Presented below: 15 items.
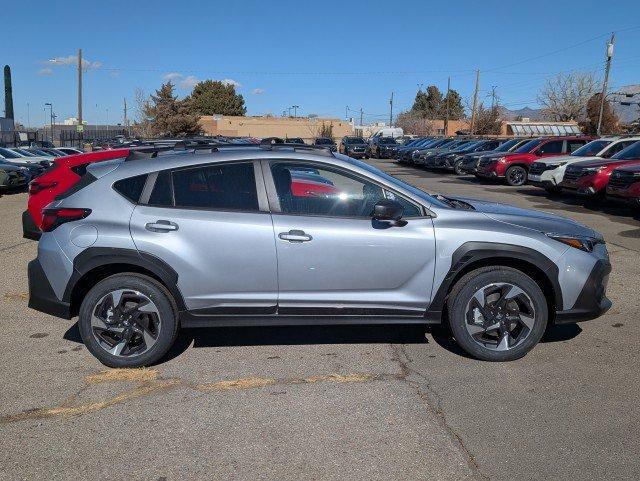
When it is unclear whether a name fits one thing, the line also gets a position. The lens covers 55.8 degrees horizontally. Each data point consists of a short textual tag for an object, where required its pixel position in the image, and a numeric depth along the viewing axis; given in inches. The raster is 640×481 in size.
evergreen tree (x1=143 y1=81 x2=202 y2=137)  2226.9
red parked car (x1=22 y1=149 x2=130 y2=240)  336.5
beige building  3016.7
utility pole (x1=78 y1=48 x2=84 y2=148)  1712.6
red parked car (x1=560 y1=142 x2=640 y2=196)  561.6
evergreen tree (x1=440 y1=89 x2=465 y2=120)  4188.0
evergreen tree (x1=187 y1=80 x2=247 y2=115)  3676.2
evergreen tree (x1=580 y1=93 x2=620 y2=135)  2016.5
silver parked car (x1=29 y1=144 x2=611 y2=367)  181.8
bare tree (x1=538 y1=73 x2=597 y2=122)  2864.2
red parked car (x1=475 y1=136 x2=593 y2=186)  814.5
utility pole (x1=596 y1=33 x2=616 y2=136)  1404.0
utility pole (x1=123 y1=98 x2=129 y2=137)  3818.9
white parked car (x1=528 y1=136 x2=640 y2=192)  665.6
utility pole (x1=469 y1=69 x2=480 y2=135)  2528.8
